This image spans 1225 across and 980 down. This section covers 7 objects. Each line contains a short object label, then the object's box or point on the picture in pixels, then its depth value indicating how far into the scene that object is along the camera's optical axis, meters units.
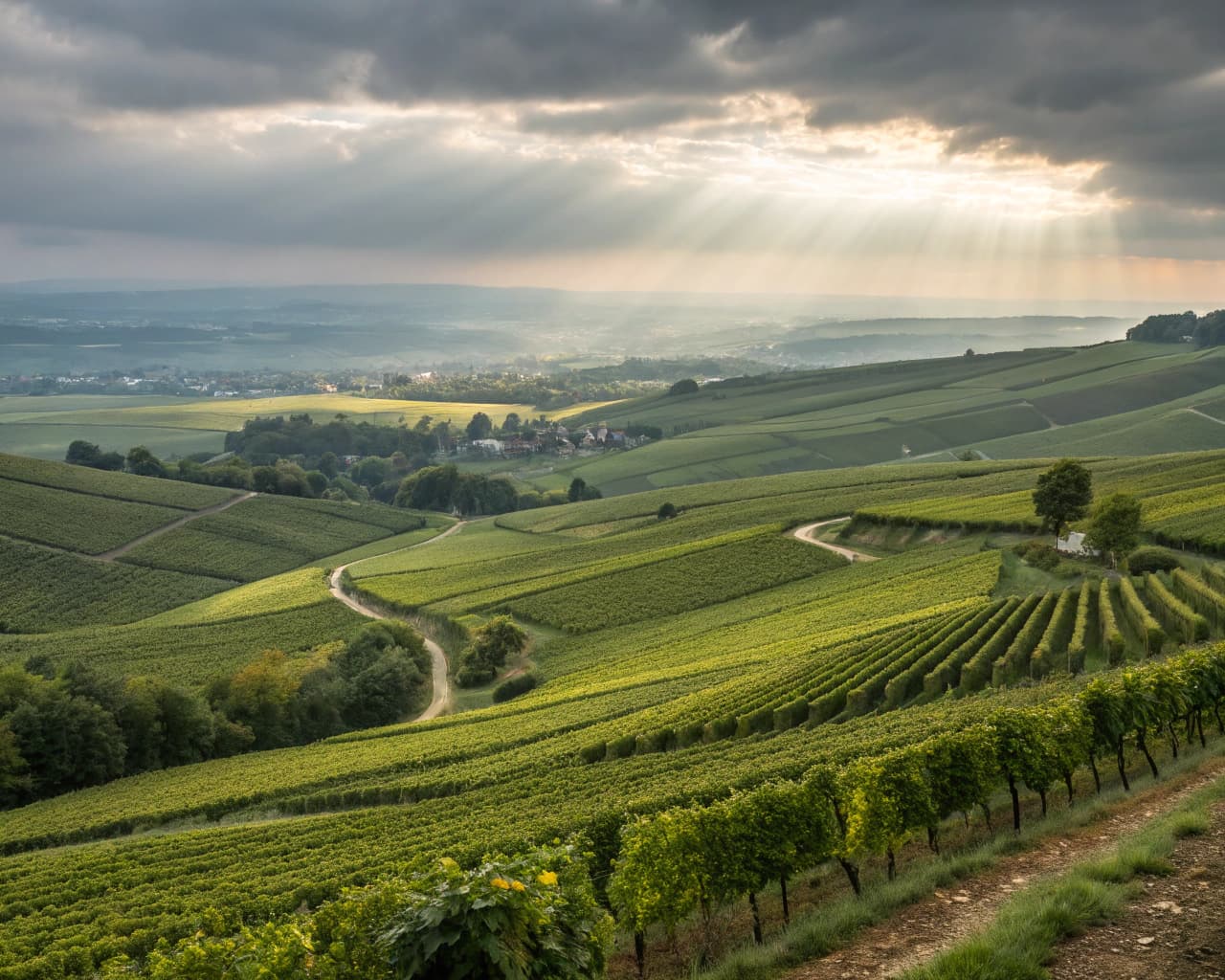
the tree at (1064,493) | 62.75
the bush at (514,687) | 60.69
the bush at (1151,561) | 53.28
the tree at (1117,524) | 54.66
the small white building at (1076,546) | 61.16
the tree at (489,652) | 64.31
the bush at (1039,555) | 60.62
